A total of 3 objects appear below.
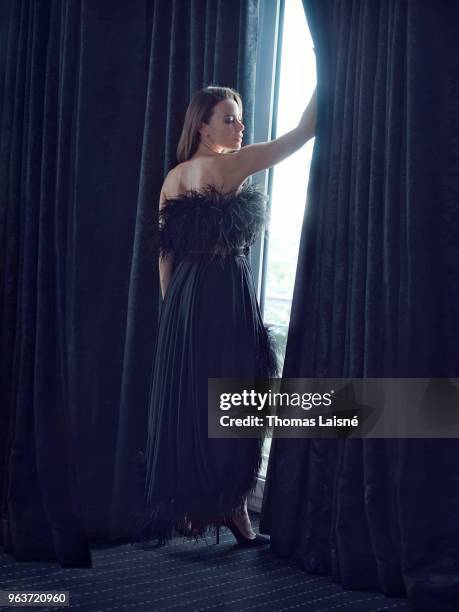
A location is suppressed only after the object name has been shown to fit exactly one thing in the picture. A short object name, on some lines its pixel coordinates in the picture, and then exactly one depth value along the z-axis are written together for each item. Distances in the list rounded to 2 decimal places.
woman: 2.03
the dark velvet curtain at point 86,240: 2.39
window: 2.52
